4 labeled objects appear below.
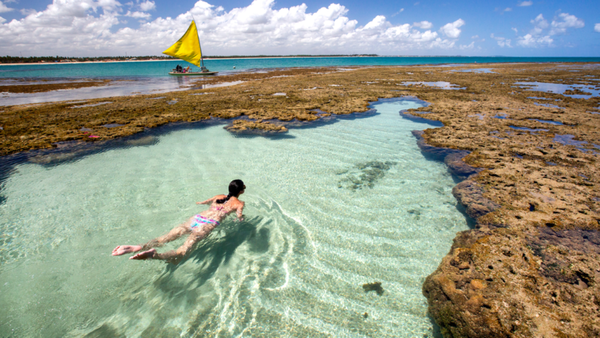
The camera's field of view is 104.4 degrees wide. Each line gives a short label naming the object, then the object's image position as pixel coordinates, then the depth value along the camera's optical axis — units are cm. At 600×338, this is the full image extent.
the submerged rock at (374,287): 363
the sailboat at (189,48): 2775
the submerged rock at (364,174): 668
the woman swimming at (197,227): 366
